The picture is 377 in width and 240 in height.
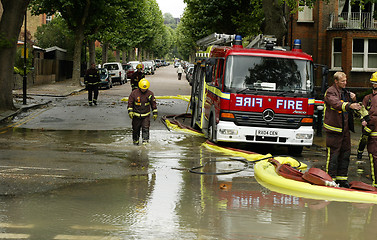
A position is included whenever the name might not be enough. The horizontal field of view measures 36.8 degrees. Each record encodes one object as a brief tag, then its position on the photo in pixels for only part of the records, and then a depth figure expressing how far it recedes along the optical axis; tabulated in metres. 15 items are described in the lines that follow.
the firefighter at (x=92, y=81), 25.02
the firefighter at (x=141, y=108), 13.59
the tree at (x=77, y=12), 40.19
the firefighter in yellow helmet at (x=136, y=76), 22.56
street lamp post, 24.62
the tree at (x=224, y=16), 41.41
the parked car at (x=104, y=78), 40.59
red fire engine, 12.72
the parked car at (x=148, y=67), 67.11
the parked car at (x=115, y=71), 47.06
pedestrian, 61.08
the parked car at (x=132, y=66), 54.43
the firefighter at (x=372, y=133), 9.14
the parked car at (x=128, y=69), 54.29
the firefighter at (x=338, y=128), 9.17
